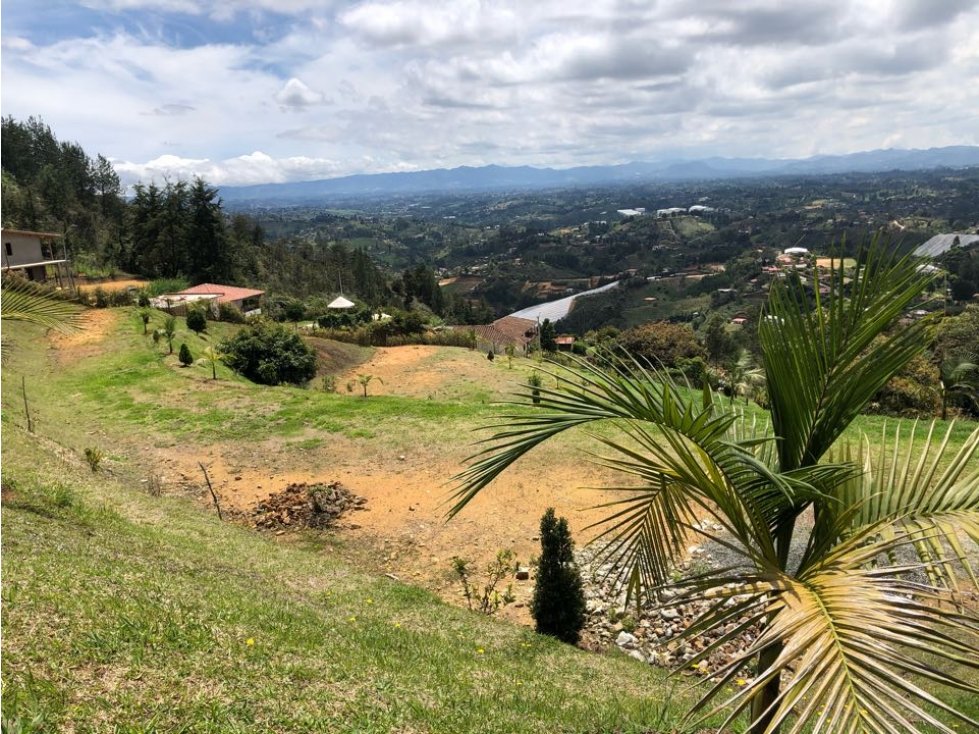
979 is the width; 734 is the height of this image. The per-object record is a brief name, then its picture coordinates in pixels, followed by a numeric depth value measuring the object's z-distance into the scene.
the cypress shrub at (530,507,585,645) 5.64
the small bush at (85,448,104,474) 9.15
